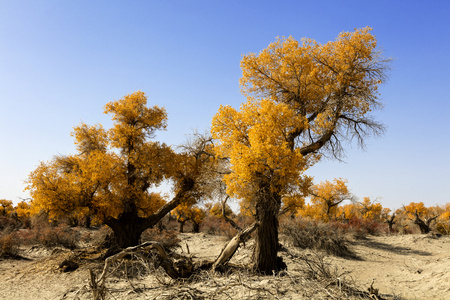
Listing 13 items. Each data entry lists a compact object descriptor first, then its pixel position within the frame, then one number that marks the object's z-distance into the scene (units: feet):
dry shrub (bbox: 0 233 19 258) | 54.39
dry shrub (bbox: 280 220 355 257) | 52.03
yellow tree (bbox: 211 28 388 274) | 31.35
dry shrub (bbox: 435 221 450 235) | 92.37
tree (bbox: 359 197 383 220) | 146.41
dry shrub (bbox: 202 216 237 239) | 112.15
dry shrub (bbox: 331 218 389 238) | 75.20
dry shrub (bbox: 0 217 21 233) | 95.87
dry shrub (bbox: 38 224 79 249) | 60.80
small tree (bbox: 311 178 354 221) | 110.32
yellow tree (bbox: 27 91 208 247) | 45.37
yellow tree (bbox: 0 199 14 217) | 132.57
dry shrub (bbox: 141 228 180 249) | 55.57
